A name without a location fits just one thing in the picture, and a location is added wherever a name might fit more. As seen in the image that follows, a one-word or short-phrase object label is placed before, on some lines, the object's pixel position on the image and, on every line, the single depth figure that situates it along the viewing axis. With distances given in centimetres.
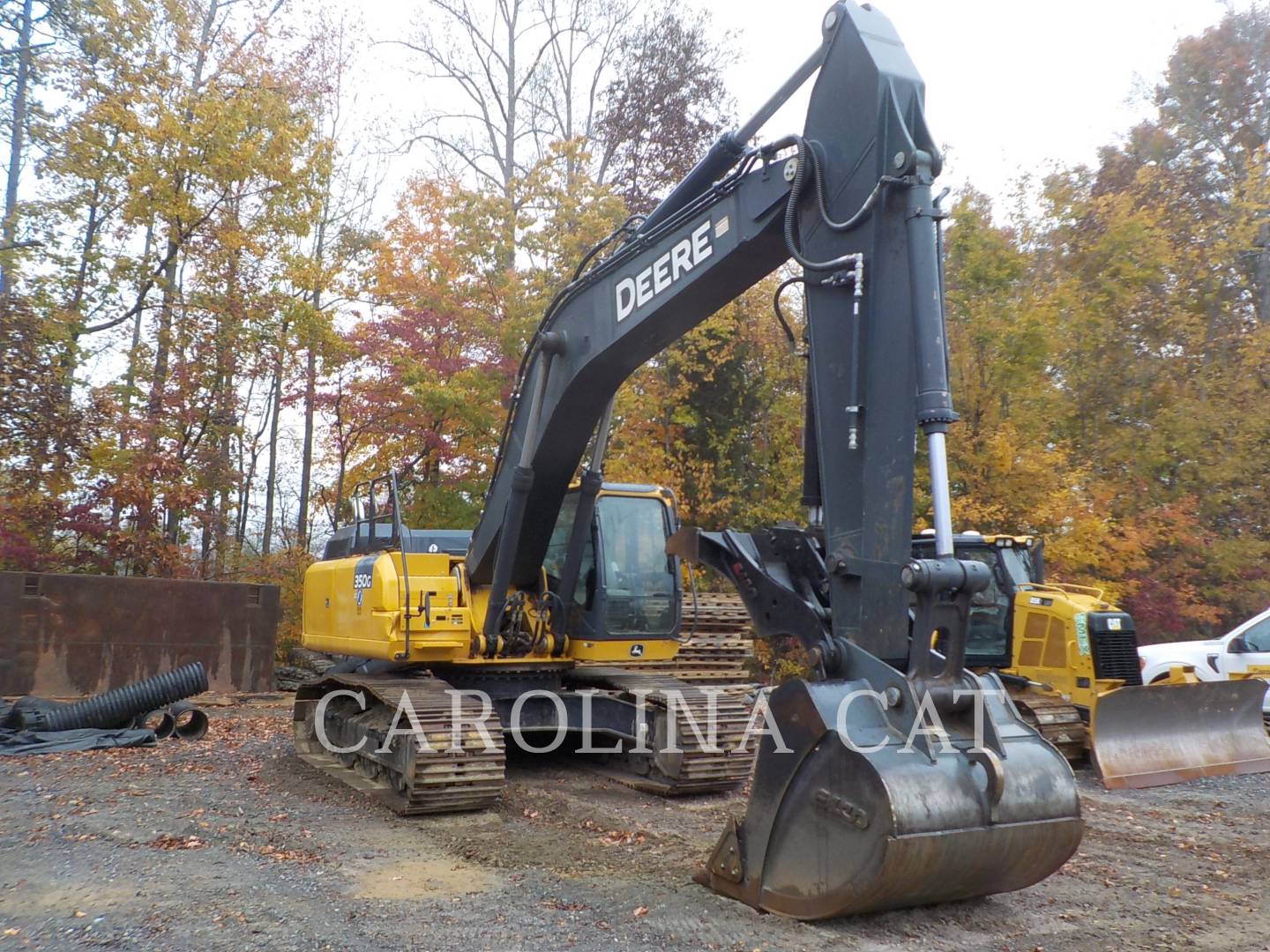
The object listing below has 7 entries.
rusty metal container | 1134
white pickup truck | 1173
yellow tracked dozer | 891
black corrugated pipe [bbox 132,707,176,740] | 970
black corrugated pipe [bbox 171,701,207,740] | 981
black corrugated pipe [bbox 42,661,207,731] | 957
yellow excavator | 404
